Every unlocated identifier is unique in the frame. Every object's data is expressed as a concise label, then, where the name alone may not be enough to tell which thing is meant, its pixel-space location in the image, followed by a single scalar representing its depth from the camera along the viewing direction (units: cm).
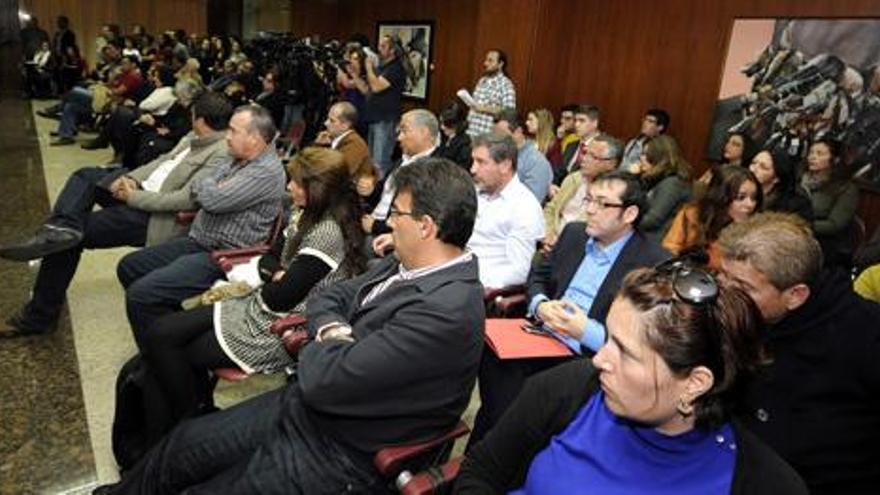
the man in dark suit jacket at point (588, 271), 193
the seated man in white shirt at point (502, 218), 258
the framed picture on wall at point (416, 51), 843
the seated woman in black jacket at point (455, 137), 440
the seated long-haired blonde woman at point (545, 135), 533
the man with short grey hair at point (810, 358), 138
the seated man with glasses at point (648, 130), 479
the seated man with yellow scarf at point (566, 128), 537
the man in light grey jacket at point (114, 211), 278
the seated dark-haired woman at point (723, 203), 273
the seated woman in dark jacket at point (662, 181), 351
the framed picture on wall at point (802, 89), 395
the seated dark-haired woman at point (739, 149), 403
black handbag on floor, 197
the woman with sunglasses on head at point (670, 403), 97
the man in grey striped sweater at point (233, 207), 258
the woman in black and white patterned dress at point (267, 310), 197
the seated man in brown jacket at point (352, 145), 386
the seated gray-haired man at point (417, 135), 354
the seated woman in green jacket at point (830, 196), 364
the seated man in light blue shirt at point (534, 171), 399
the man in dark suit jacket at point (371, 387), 133
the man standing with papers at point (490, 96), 561
